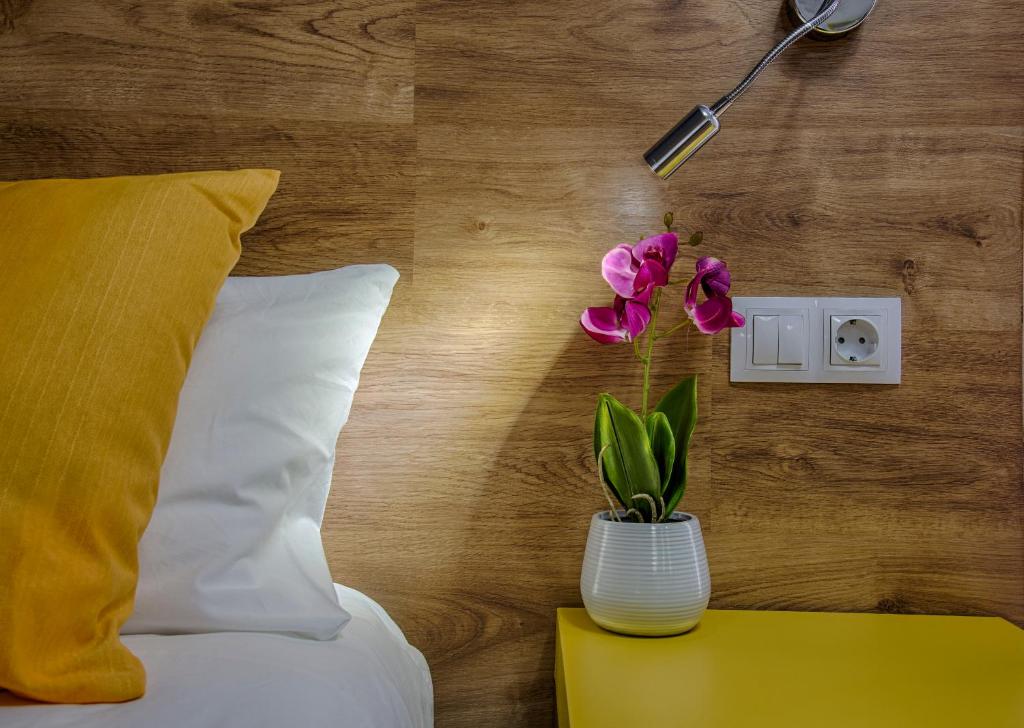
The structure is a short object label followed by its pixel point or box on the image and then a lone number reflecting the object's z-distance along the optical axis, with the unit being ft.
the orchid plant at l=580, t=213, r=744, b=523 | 2.78
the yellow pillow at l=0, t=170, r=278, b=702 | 1.84
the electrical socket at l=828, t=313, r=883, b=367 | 3.19
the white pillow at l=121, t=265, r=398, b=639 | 2.34
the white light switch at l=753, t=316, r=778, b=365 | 3.19
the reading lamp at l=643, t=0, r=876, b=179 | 2.65
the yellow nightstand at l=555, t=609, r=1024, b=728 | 2.16
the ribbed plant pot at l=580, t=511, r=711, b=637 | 2.70
